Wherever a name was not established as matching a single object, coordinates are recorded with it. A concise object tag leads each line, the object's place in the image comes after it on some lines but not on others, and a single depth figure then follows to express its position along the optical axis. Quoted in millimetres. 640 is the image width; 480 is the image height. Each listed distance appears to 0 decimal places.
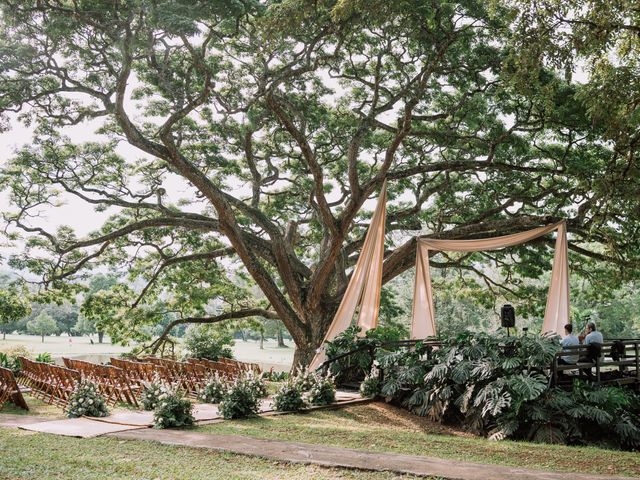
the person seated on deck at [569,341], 10992
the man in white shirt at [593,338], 11383
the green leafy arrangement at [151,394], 9239
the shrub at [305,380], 10961
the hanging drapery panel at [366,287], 12906
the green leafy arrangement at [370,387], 11375
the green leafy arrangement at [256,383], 9758
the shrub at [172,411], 8211
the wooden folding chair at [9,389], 9789
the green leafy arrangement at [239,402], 9258
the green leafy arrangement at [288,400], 10211
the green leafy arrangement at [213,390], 10930
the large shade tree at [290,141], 11586
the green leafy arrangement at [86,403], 8969
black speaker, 12438
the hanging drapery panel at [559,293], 12867
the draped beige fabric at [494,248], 12961
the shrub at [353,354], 12281
